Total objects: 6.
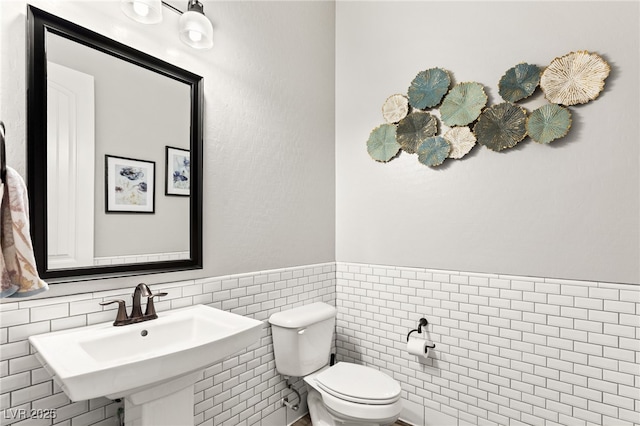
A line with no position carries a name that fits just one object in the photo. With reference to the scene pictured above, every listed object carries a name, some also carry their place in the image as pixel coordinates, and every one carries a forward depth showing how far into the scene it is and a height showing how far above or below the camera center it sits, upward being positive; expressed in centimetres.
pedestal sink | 92 -47
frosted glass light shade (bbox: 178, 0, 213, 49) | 150 +87
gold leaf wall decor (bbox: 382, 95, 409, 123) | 221 +73
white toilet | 167 -93
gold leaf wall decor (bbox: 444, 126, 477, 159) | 194 +44
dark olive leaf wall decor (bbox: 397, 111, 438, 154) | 209 +55
